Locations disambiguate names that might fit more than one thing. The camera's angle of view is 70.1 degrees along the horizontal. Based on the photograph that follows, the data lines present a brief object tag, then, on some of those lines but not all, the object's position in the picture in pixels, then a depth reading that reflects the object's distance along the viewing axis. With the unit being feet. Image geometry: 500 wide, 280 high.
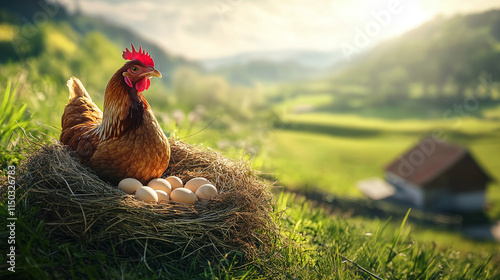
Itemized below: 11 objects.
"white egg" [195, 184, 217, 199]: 7.31
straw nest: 6.14
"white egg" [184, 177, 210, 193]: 7.69
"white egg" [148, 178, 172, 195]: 7.34
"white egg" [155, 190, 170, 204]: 6.99
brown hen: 7.38
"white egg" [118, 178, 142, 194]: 7.10
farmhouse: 33.78
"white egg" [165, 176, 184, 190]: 7.82
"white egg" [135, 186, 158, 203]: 6.70
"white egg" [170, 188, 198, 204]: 7.07
